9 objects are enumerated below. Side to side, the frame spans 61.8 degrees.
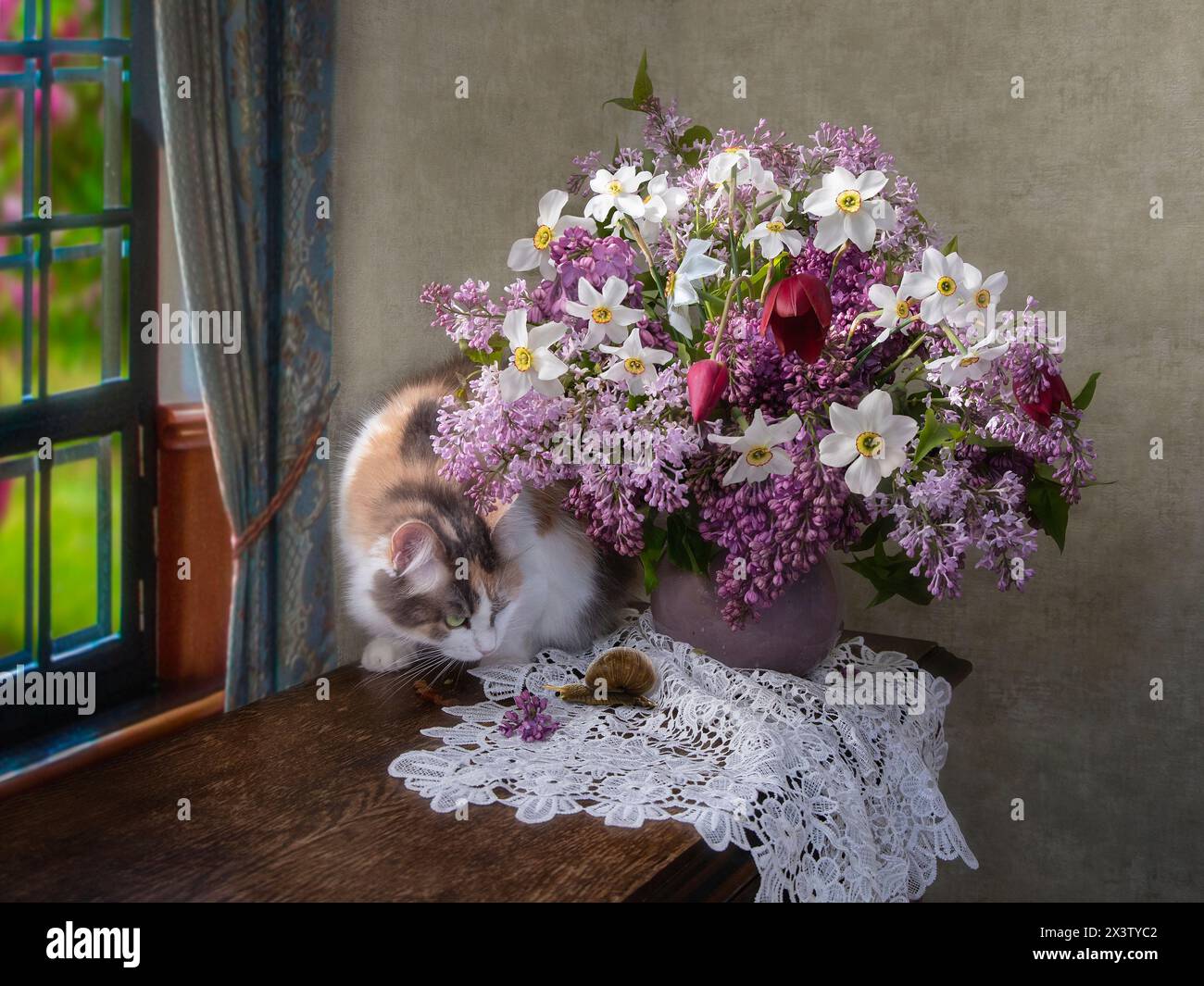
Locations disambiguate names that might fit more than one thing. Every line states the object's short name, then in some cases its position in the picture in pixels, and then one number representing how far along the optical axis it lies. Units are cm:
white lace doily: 90
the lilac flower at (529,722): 104
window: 171
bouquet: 94
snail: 114
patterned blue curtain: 172
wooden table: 78
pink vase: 112
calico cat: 114
